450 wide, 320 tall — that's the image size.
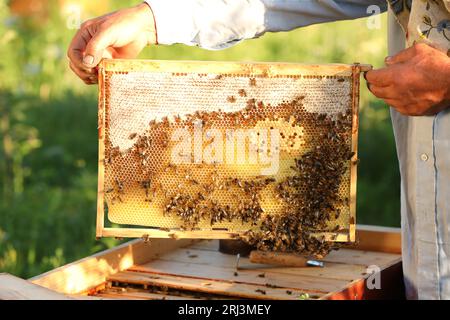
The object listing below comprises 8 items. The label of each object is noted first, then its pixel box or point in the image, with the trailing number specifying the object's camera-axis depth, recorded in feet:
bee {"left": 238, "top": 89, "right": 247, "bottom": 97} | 8.50
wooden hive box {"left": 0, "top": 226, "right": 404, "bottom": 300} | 9.00
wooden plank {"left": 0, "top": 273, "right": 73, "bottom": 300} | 7.03
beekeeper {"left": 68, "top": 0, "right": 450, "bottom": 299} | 7.70
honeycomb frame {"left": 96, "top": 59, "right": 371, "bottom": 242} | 8.37
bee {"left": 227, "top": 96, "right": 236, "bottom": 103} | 8.53
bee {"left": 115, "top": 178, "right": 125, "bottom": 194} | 8.70
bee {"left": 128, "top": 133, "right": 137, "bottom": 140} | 8.64
